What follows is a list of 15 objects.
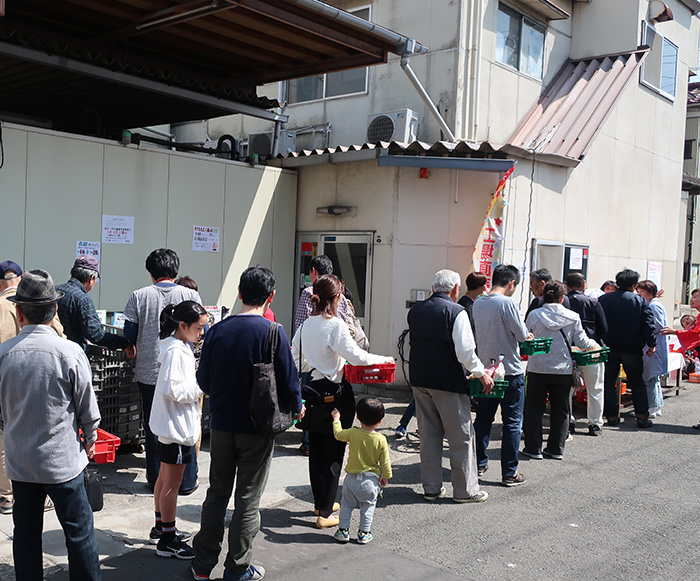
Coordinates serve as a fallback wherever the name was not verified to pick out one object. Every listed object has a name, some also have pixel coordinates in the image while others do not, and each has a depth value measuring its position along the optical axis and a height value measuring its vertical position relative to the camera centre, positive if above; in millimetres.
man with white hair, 5387 -954
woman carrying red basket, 4938 -773
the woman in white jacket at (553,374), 6797 -1042
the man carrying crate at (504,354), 6043 -789
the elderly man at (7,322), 4965 -549
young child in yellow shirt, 4680 -1480
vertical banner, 8953 +417
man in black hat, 3393 -918
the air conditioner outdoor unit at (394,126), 10133 +2192
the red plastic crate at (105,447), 4505 -1334
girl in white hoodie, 4332 -1062
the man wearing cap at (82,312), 5355 -487
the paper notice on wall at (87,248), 8023 +56
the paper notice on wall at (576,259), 10398 +237
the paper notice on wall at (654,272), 12922 +105
